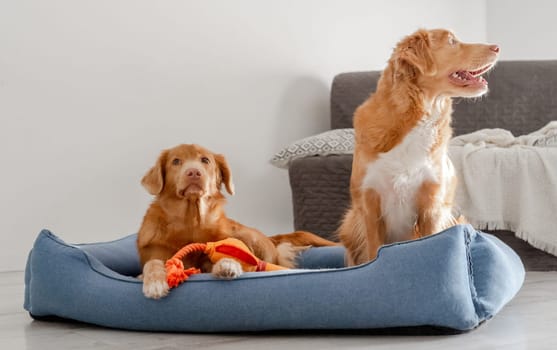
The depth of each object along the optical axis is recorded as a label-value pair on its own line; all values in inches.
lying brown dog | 106.7
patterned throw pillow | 180.5
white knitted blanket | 155.1
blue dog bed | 85.9
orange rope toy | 102.3
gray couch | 179.5
